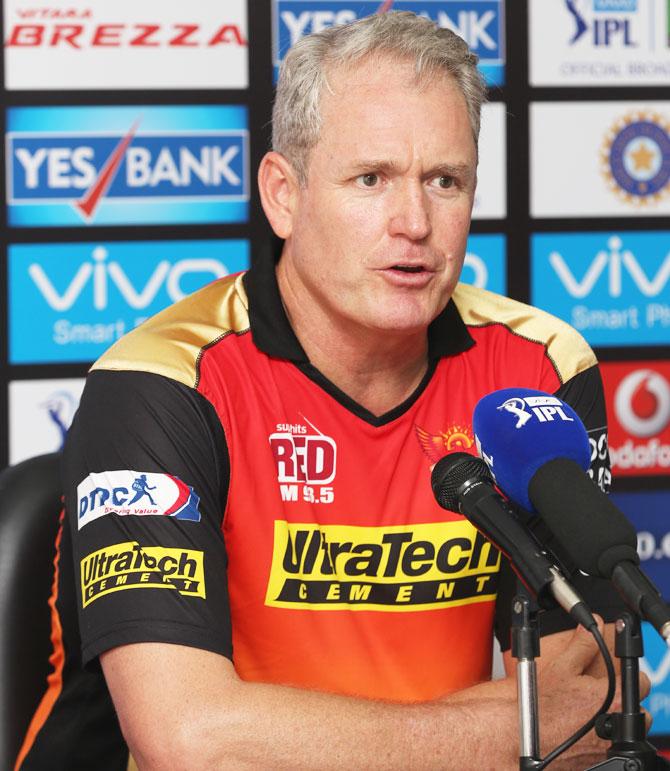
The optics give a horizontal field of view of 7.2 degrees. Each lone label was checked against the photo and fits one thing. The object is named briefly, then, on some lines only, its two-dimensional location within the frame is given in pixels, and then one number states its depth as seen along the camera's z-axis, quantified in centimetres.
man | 367
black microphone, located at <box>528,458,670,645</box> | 340
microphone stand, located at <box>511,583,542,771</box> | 345
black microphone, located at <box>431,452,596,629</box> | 344
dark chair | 378
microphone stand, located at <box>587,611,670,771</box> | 342
